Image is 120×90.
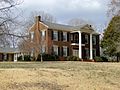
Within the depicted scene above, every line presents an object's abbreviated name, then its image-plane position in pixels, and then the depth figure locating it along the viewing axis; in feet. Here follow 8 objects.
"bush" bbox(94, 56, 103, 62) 106.02
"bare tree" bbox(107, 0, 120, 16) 71.03
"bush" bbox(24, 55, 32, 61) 95.67
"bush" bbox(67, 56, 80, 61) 98.82
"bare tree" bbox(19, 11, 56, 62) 95.12
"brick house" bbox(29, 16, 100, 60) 99.45
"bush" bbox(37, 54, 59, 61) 94.71
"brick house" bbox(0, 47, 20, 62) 123.88
